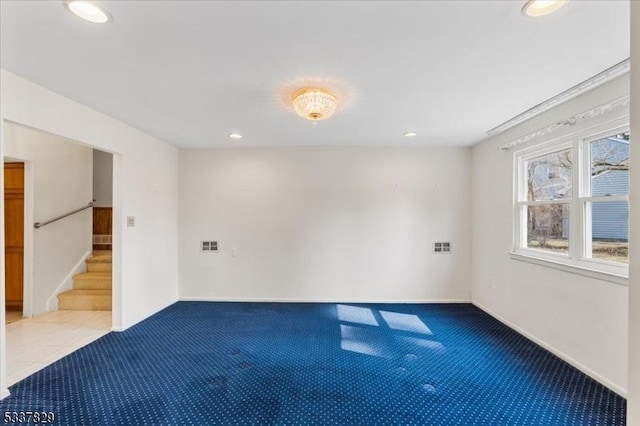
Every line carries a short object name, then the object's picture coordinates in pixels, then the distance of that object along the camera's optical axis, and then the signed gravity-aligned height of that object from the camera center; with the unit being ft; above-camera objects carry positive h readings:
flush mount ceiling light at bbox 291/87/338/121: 7.75 +2.98
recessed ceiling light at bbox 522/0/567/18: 4.81 +3.48
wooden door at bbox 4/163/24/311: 13.34 -1.07
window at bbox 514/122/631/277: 7.68 +0.36
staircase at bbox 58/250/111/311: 13.48 -3.76
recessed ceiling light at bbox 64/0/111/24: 4.84 +3.43
